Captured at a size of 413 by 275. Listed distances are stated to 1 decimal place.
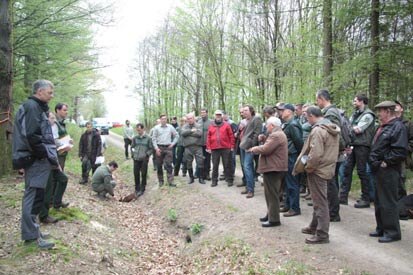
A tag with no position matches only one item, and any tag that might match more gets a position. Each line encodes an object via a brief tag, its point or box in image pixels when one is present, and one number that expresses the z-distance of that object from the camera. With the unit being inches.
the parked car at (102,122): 1496.3
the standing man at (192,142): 441.1
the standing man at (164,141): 451.2
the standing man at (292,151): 287.4
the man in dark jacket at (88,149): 491.2
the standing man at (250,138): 358.3
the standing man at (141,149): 456.4
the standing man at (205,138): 456.4
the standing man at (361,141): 296.3
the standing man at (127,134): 780.0
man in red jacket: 409.4
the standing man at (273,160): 258.4
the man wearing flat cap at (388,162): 219.9
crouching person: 432.5
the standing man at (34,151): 199.9
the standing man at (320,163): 220.7
